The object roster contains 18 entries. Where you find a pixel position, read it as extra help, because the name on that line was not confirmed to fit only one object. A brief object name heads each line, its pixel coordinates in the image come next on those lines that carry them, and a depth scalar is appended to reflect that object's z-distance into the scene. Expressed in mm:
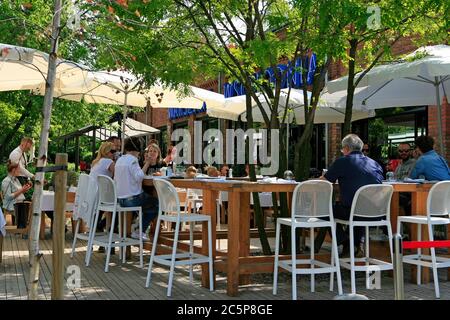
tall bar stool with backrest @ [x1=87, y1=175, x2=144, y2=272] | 7047
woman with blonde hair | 8500
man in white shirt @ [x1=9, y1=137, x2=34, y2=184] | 9836
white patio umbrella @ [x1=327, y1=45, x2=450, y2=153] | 6993
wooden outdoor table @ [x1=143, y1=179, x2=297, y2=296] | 5637
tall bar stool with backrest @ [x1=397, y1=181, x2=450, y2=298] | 6008
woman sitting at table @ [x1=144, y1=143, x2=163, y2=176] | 8711
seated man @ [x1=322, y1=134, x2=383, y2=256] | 6102
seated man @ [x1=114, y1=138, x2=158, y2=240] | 7387
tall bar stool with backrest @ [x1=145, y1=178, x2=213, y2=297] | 5766
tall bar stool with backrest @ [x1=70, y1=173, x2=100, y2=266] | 7566
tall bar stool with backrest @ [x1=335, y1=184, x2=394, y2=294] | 5707
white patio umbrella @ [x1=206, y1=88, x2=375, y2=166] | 11062
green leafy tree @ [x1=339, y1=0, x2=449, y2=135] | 5438
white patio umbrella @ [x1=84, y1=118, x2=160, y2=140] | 18406
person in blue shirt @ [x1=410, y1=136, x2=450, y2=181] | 7235
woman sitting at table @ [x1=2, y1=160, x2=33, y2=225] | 9164
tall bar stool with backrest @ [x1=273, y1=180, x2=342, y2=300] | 5502
